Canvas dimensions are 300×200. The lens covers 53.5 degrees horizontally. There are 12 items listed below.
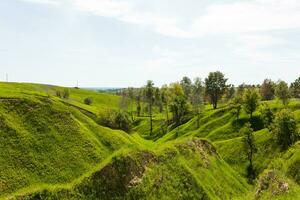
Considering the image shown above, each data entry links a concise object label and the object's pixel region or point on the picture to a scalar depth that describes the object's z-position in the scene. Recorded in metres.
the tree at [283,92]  111.87
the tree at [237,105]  109.49
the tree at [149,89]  132.36
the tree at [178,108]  118.01
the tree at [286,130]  76.42
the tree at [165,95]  140.30
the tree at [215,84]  138.20
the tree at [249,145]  76.14
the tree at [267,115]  90.74
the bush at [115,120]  74.79
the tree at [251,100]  101.39
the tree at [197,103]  122.07
